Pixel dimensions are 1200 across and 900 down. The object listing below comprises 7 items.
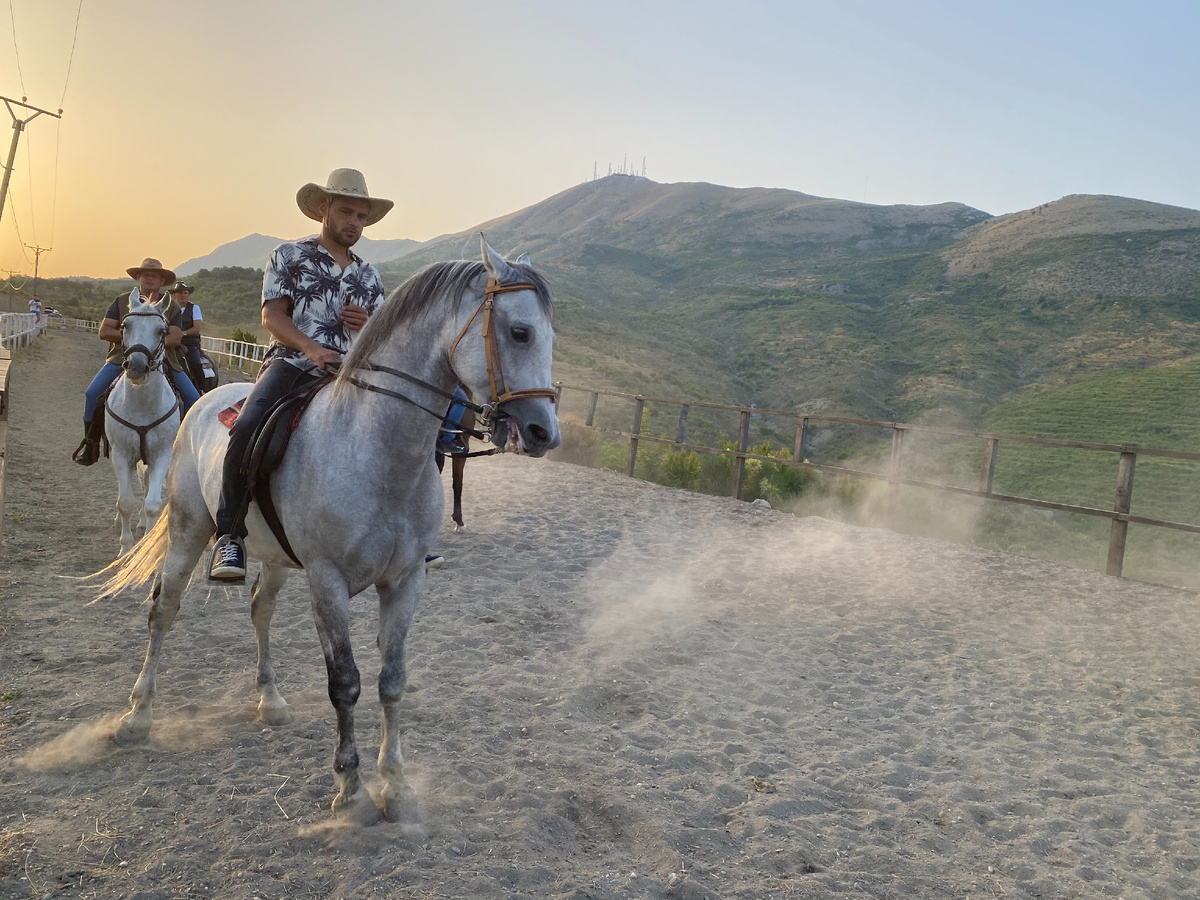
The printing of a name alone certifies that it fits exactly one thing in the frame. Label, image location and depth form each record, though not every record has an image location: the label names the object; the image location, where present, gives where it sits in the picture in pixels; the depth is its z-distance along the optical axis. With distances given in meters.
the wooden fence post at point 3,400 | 5.64
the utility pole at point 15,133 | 27.30
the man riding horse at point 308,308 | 3.20
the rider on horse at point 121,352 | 6.87
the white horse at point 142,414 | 6.35
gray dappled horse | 2.71
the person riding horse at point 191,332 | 7.75
